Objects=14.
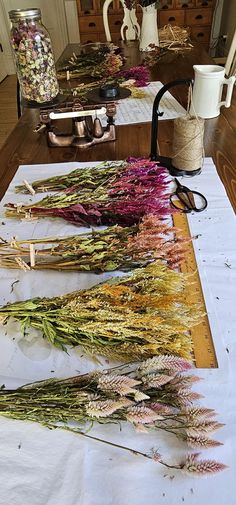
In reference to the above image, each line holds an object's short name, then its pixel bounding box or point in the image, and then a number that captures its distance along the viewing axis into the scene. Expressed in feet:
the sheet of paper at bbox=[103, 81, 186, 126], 4.50
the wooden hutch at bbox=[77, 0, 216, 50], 10.32
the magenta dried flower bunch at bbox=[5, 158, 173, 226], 2.76
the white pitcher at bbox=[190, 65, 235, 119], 3.79
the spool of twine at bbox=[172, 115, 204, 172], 2.88
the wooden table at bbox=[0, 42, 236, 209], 3.61
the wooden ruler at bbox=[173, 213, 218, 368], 1.87
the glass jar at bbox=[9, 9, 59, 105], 3.75
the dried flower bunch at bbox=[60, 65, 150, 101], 5.26
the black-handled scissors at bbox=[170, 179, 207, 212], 2.93
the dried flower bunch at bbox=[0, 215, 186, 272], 2.27
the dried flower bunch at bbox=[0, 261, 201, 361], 1.78
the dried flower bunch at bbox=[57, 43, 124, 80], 6.03
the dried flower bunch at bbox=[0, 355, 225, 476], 1.48
